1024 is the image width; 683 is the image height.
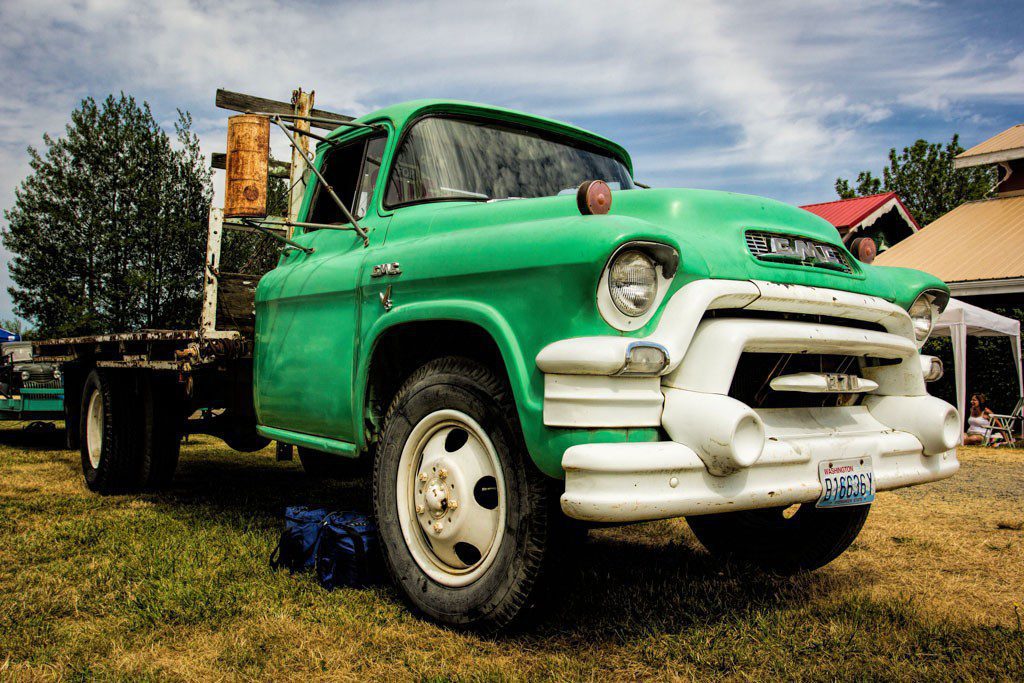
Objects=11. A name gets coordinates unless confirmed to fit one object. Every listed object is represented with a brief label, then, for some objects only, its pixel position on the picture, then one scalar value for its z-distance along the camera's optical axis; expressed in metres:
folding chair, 12.79
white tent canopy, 11.63
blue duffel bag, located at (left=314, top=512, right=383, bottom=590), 3.43
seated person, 12.65
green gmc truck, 2.40
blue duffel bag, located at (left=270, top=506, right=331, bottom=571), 3.65
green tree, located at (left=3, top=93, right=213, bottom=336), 31.36
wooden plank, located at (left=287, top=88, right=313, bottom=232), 3.79
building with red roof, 21.78
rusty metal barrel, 3.15
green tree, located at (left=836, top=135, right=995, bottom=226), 35.91
